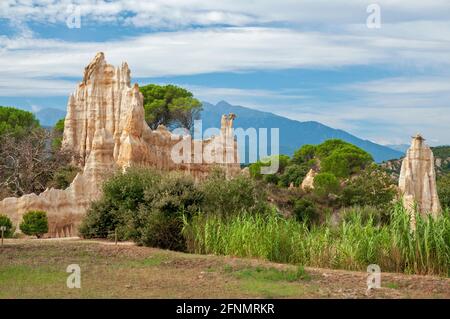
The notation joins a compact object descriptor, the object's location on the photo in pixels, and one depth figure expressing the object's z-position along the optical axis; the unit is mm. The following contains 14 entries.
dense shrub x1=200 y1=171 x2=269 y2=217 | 19984
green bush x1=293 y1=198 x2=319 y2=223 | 39906
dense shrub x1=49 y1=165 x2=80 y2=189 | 37312
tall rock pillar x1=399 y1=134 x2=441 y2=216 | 43656
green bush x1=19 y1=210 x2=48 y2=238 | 25297
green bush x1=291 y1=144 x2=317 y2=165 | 73538
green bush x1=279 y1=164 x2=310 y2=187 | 60506
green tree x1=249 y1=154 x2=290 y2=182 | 61950
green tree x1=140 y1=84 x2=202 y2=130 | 66062
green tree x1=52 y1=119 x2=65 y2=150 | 49662
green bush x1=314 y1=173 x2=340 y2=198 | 47500
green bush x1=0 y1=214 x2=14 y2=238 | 23178
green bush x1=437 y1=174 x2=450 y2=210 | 49375
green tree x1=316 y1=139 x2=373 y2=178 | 62438
